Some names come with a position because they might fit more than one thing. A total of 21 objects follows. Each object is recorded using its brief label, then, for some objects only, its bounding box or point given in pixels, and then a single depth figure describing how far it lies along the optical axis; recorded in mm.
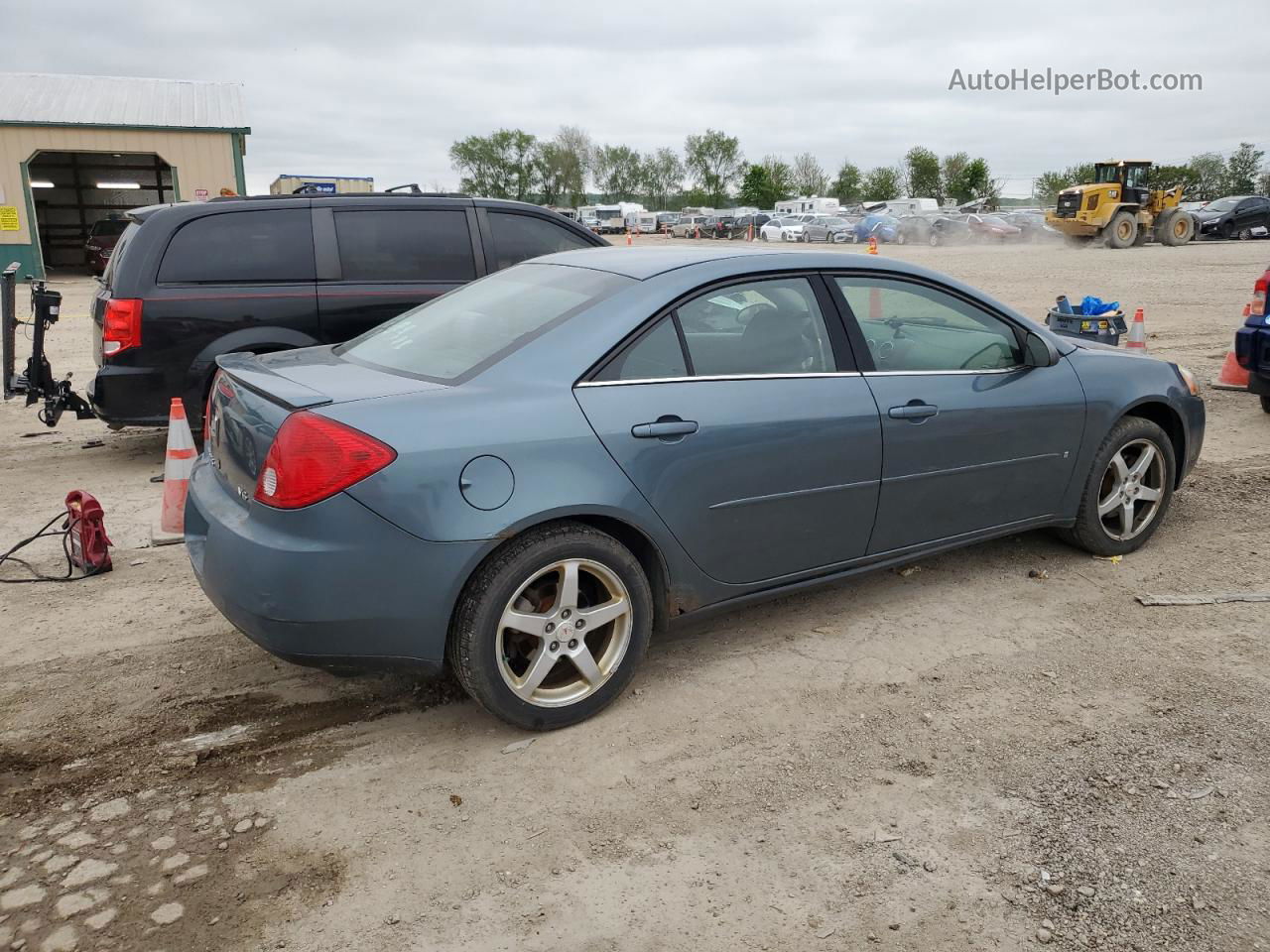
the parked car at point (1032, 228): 39000
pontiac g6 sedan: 2996
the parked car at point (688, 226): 54062
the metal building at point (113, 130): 26203
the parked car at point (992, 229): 39375
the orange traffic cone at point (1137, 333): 8836
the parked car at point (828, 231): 43125
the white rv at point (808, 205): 67312
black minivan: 6250
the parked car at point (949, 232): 40719
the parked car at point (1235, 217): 35750
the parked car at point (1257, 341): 7555
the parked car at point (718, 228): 53062
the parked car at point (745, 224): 53500
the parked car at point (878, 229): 41312
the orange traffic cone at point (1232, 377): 8938
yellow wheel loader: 31172
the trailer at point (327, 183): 35938
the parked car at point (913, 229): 42031
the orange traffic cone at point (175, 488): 5168
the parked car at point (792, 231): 44634
